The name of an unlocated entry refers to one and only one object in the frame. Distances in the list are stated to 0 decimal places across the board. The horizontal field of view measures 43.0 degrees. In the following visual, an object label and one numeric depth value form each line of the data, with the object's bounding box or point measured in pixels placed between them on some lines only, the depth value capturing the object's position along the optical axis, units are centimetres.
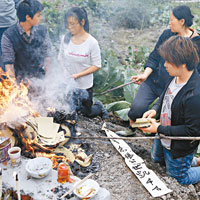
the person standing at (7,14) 526
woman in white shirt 440
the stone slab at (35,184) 280
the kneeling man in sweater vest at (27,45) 419
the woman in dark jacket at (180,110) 308
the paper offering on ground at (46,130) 359
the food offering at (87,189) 269
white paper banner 340
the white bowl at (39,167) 293
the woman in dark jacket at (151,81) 439
